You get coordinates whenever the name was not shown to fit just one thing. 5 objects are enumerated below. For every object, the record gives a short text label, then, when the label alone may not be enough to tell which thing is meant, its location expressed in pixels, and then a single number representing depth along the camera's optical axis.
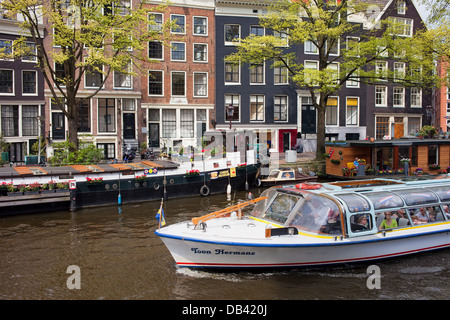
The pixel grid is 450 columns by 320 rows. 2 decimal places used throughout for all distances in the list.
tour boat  10.37
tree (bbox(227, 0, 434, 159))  27.23
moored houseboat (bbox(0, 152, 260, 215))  18.58
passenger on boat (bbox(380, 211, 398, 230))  11.77
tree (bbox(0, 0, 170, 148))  21.48
